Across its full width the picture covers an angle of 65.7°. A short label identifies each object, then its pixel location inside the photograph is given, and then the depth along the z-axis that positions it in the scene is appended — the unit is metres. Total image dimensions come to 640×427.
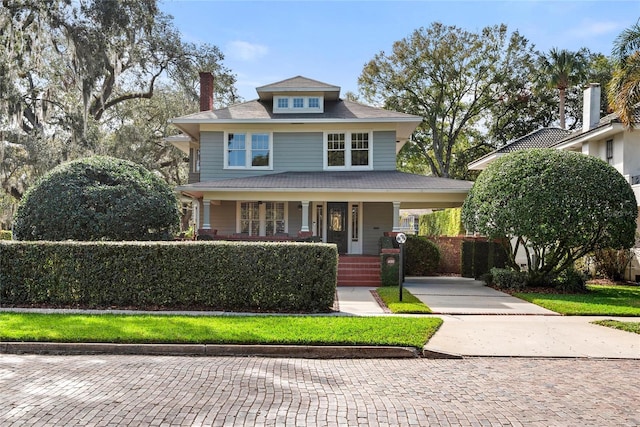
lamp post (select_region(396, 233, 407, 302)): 12.19
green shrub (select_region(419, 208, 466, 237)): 25.59
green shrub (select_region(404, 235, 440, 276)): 19.34
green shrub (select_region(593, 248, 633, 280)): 17.88
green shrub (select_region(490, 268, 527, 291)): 15.08
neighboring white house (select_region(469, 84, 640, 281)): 18.14
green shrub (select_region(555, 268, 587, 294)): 14.60
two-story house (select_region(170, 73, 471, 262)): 19.66
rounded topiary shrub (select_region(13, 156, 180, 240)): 12.59
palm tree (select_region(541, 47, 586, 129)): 34.56
